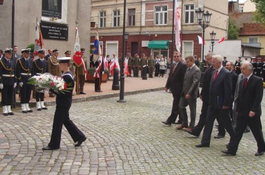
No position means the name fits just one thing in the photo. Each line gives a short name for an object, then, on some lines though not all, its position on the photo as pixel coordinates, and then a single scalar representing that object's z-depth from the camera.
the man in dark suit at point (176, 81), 9.71
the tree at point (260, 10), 37.66
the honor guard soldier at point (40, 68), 11.95
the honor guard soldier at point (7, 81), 10.70
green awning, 40.78
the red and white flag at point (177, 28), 19.31
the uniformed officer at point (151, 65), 31.62
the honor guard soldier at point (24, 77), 11.40
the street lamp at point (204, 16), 23.82
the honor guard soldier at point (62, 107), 6.98
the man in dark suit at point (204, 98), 8.38
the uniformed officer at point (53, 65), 13.77
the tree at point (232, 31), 52.53
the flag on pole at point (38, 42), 16.06
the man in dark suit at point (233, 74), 9.51
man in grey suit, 8.96
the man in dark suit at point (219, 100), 7.55
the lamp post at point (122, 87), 14.73
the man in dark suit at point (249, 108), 6.99
